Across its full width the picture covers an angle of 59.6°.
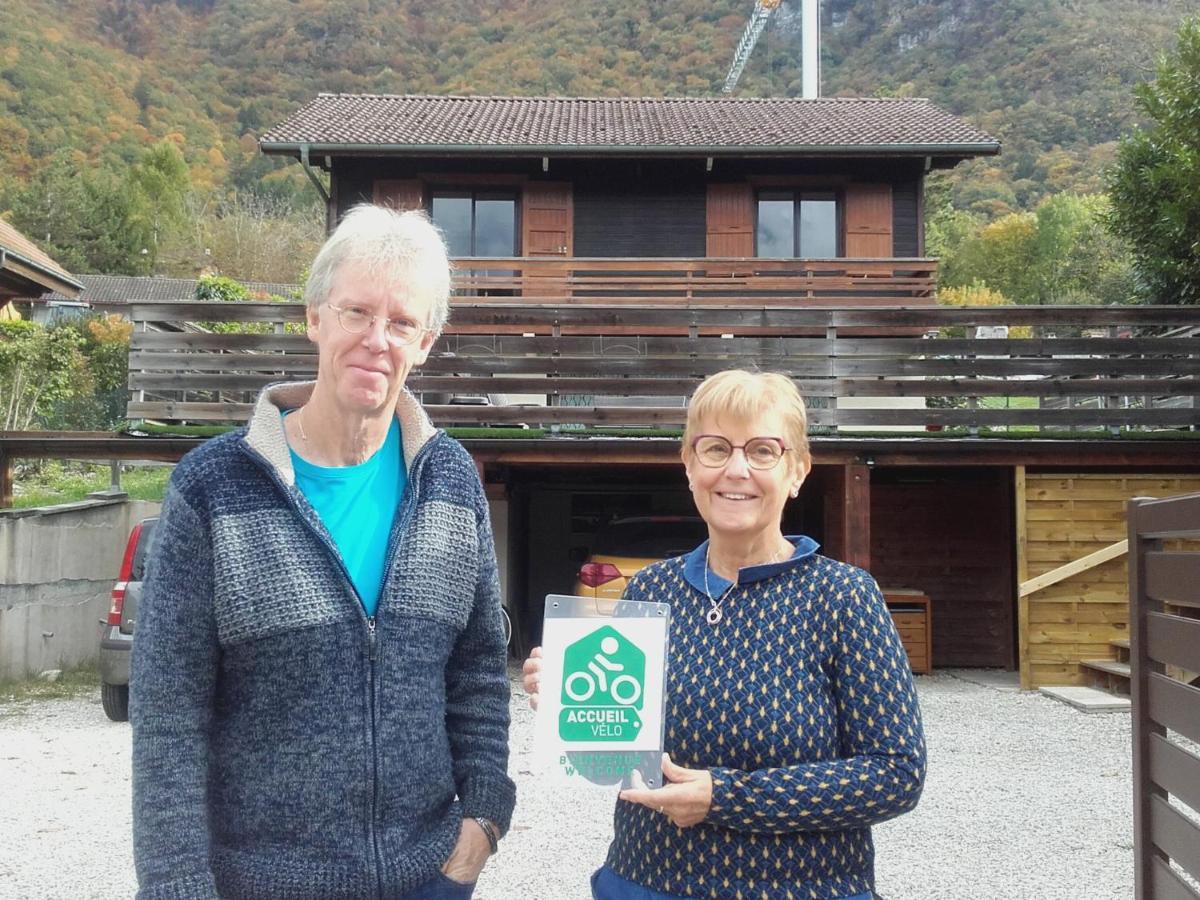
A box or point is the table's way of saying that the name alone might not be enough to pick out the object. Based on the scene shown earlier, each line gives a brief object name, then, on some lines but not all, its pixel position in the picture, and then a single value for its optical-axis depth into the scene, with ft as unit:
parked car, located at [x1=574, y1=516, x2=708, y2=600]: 25.22
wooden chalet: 29.71
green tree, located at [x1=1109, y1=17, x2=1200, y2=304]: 42.60
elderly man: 5.33
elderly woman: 5.33
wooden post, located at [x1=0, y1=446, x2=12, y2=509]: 30.37
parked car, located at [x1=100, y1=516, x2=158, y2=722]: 23.24
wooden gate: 8.61
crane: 129.96
